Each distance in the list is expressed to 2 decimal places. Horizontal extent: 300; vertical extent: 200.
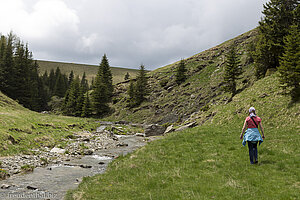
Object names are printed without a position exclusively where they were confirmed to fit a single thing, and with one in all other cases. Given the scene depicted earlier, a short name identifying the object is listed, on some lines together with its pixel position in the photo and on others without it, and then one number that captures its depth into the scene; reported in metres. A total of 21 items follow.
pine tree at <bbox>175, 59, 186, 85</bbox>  71.06
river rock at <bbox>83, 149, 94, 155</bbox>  22.37
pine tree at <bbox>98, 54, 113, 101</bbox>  86.11
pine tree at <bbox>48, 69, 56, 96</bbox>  141.43
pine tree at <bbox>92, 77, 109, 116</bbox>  75.50
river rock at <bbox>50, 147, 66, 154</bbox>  21.46
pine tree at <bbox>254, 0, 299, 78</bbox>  32.69
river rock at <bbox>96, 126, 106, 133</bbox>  40.67
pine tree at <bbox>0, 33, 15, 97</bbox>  65.41
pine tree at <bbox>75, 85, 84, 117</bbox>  78.81
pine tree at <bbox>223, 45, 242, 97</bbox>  37.12
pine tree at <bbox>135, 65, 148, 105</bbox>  72.44
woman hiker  10.54
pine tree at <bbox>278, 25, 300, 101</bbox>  20.41
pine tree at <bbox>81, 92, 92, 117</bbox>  75.12
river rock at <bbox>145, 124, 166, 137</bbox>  39.88
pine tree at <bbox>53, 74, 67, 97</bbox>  130.00
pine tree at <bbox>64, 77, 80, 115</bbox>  82.19
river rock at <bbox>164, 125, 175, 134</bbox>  36.74
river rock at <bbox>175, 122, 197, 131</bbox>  33.09
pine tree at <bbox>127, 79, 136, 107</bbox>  72.56
